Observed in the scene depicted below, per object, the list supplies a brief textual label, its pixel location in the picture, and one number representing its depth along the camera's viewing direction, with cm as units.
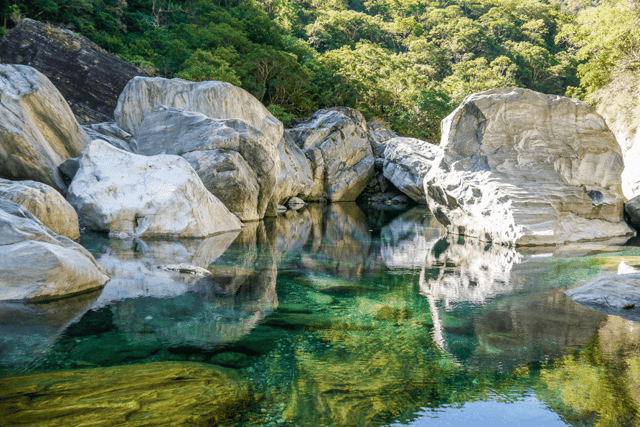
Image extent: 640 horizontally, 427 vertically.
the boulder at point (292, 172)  1717
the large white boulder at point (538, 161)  952
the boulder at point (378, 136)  2596
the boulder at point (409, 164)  2142
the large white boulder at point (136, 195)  855
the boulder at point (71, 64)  1659
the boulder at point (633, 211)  1035
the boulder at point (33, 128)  838
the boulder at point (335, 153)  2209
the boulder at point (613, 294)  439
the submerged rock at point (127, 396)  229
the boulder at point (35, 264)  424
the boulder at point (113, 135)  1262
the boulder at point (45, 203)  658
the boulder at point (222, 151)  1109
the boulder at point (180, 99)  1462
